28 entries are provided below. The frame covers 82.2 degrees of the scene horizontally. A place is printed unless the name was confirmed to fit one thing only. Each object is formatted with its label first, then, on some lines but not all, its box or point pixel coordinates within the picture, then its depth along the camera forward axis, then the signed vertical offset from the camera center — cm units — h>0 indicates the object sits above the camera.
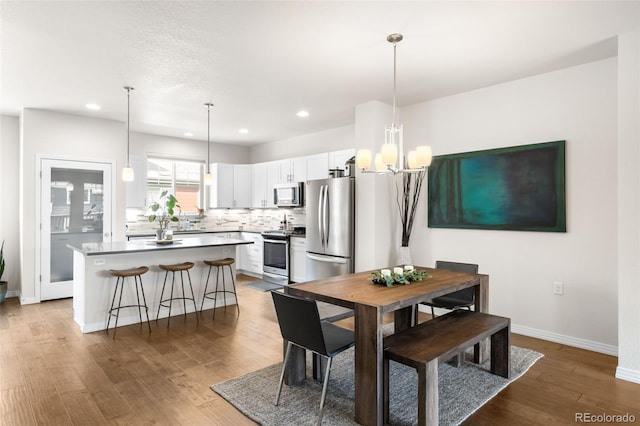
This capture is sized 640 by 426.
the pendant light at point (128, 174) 433 +46
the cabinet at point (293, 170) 647 +78
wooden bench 208 -85
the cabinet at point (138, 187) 661 +47
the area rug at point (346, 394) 236 -131
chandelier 266 +41
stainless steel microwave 652 +33
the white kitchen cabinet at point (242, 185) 758 +57
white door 525 -2
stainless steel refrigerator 496 -20
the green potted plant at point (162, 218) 460 -1
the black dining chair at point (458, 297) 357 -86
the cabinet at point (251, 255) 701 -84
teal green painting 368 +26
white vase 457 -54
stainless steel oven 637 -80
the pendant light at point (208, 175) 491 +50
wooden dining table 218 -59
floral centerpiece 277 -50
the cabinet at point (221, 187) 739 +52
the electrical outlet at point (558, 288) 366 -75
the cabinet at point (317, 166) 603 +79
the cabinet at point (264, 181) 711 +63
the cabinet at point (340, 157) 562 +87
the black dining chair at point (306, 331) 220 -75
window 698 +64
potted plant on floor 517 -103
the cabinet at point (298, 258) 608 -77
